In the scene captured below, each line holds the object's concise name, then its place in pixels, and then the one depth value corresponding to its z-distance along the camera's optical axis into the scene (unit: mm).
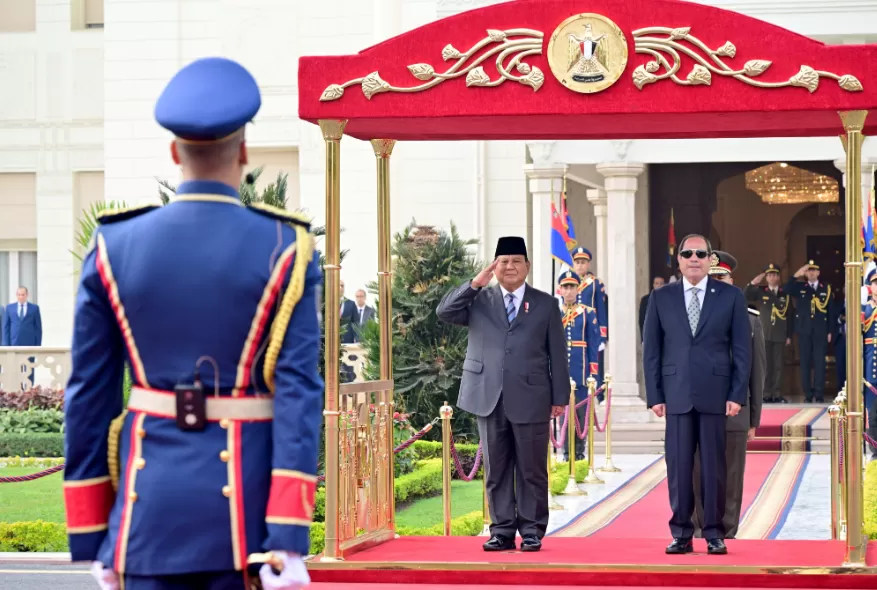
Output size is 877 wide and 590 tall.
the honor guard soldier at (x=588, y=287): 19266
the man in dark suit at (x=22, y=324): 24484
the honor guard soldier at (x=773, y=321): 24062
